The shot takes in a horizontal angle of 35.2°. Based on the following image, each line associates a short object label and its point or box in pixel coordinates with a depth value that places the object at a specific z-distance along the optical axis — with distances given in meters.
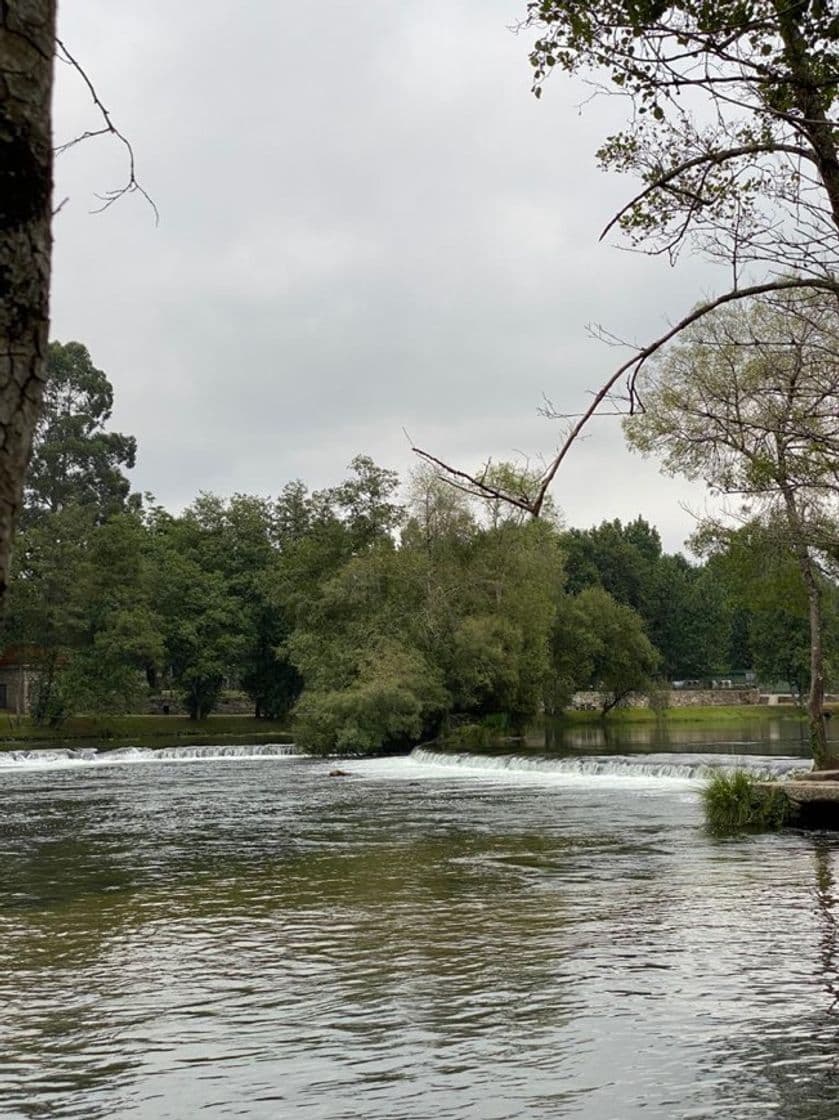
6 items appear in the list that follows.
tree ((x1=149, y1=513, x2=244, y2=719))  72.62
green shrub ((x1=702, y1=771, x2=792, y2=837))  20.91
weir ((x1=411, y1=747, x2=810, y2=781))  32.50
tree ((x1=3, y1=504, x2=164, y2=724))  66.62
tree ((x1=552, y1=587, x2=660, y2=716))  66.88
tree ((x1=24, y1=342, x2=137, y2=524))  107.62
